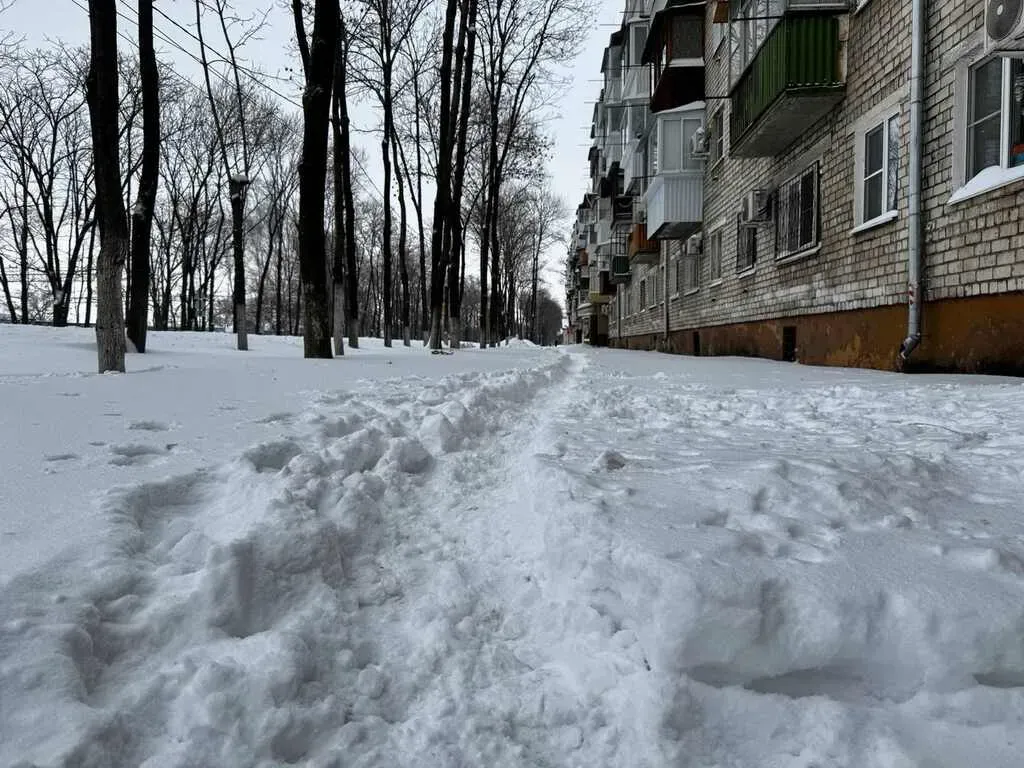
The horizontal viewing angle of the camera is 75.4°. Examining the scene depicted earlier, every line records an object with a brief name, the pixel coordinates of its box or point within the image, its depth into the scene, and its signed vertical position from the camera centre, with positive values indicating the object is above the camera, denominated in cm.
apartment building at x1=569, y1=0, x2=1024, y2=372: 654 +224
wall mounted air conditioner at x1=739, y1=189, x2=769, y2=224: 1234 +271
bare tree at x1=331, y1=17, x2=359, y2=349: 1352 +467
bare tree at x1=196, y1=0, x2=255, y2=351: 1422 +323
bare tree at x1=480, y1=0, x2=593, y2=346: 1870 +802
